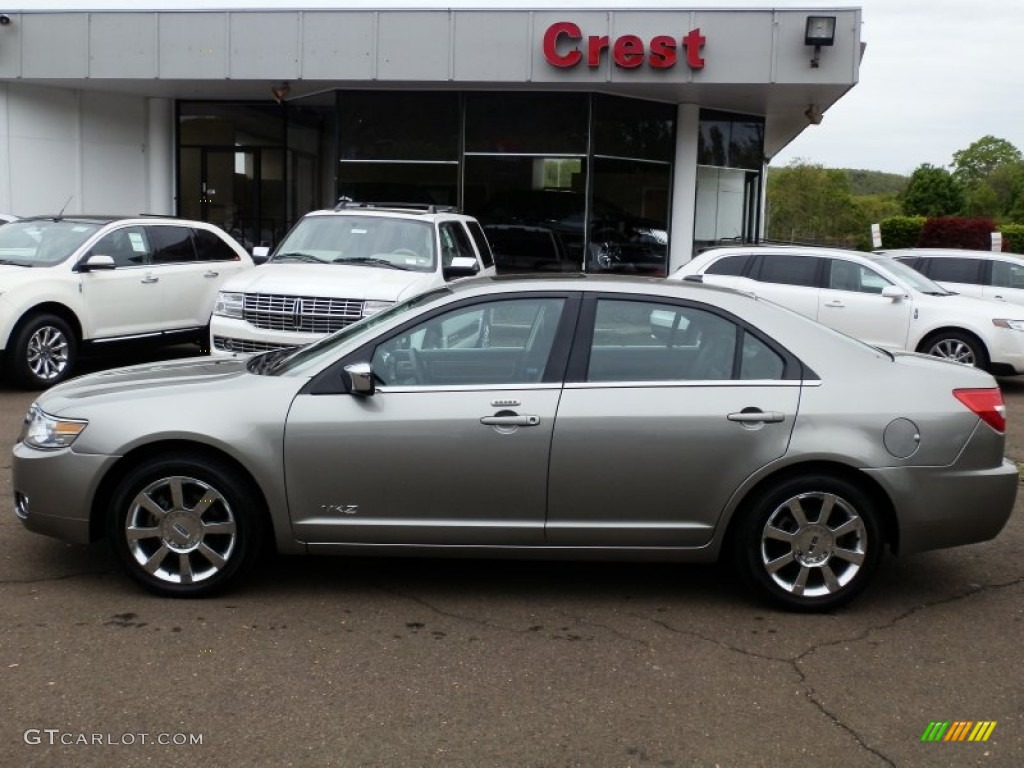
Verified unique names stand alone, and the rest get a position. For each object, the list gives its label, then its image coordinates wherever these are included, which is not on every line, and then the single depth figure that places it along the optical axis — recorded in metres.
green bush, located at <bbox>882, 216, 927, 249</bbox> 35.59
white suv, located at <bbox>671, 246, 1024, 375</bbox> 12.45
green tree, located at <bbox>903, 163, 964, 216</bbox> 71.94
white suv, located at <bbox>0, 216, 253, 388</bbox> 10.63
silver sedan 4.87
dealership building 17.64
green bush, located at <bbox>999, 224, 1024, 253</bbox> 37.06
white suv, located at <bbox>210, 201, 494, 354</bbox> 9.55
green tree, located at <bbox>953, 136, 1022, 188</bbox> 118.81
